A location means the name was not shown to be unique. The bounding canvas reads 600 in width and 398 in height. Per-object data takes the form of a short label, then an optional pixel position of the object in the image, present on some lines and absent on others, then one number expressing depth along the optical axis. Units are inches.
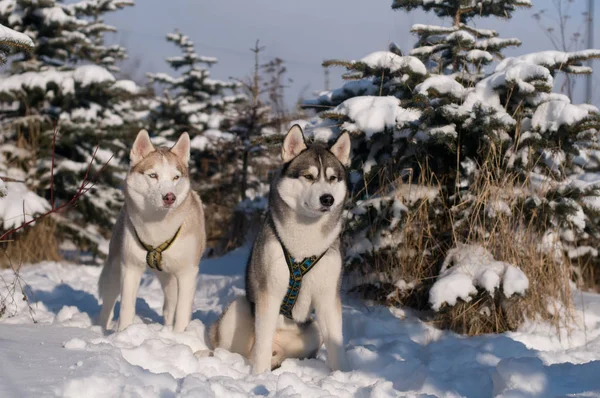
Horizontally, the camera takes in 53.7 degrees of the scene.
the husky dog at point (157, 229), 172.6
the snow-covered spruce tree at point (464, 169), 199.0
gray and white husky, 150.8
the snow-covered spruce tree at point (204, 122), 476.7
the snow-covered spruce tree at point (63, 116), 394.0
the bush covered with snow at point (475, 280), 183.8
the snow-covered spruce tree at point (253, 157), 410.6
